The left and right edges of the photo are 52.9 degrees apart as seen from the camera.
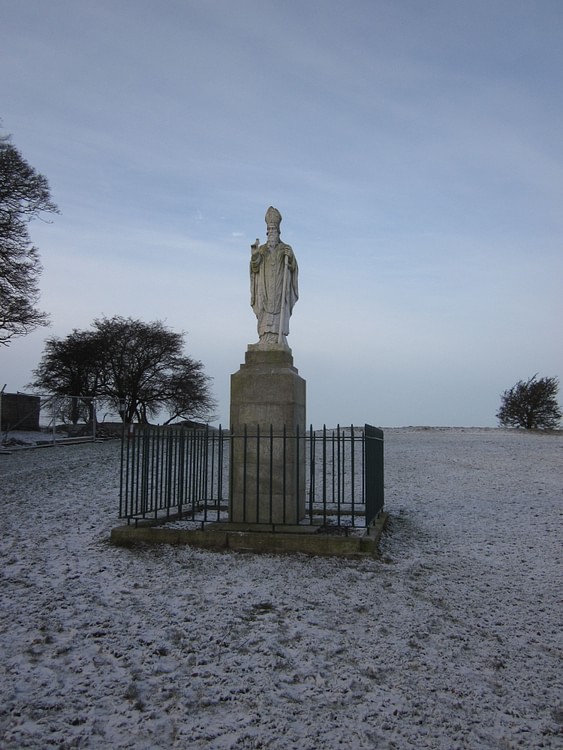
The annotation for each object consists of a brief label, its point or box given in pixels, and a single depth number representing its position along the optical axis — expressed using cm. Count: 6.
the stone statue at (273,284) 862
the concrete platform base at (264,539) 658
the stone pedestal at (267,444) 786
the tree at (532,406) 3341
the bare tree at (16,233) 1812
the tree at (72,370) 3453
